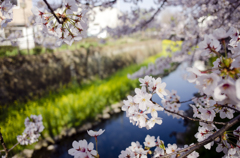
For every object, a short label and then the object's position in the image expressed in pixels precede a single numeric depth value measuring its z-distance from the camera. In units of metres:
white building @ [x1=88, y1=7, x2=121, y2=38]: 13.82
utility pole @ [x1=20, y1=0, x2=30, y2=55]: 3.59
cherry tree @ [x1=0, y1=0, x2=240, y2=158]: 0.57
